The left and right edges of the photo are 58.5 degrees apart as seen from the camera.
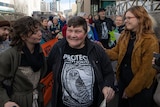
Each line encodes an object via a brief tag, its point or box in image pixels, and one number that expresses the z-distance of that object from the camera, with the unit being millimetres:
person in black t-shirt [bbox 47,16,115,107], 1352
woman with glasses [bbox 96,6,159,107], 1683
